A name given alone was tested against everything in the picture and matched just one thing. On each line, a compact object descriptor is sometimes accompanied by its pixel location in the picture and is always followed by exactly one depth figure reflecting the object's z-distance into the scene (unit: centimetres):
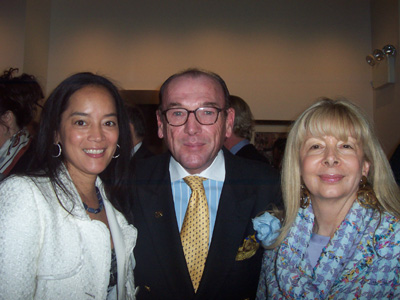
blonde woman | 139
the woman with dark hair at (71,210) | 118
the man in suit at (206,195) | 157
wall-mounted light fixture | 455
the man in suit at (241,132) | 314
